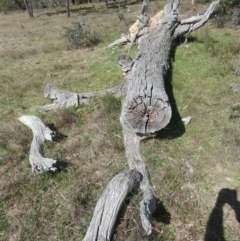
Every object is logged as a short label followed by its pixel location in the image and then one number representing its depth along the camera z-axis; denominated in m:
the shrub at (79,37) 8.24
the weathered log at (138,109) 2.56
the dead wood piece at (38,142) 3.26
